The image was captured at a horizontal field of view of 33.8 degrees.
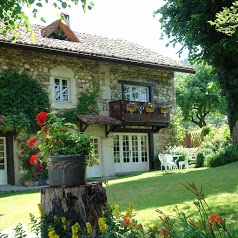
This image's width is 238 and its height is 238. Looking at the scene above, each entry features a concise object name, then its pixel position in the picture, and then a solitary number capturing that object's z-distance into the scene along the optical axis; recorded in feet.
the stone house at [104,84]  47.37
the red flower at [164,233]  6.85
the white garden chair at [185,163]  52.18
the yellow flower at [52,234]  8.84
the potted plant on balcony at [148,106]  55.42
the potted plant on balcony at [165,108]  57.41
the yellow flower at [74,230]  8.92
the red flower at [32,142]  16.71
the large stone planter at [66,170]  14.16
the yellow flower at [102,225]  9.36
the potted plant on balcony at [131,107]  53.23
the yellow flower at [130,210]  9.57
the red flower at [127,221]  7.87
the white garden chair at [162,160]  52.92
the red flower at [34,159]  15.58
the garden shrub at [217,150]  47.34
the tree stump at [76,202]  13.00
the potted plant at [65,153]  14.21
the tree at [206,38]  45.03
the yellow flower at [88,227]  9.66
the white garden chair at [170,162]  52.21
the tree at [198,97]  111.24
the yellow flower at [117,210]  10.07
